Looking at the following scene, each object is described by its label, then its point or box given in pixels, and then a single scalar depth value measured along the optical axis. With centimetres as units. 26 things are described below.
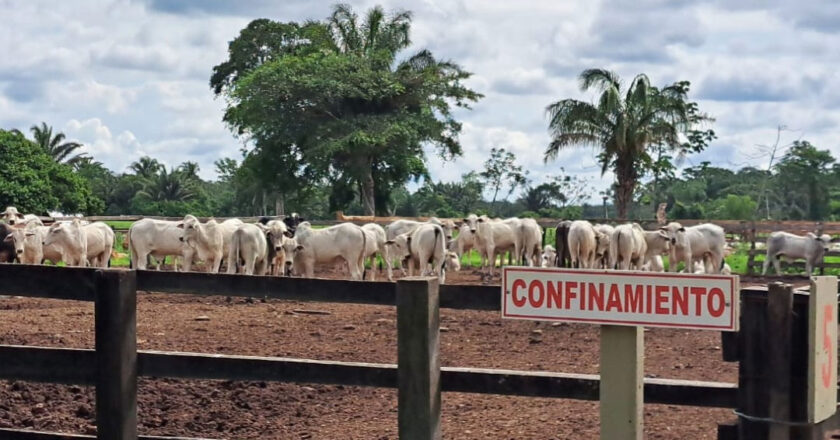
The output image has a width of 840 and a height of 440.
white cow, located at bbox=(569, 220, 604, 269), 2894
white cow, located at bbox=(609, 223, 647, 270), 2744
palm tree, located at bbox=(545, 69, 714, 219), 4225
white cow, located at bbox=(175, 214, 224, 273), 2556
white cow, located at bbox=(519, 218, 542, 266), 3028
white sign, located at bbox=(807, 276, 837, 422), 507
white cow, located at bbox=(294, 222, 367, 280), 2528
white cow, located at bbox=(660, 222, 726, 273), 2873
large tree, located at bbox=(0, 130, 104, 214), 5291
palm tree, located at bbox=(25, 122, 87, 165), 7888
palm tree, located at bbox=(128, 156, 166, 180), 9756
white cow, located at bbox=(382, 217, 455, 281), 3128
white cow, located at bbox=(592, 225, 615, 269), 3016
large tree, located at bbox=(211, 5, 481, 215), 5266
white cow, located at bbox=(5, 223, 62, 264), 2370
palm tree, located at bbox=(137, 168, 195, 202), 8788
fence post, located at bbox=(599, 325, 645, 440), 518
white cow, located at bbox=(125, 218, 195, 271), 2656
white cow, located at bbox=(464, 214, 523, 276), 3009
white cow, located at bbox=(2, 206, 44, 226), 2712
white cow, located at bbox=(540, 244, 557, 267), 3047
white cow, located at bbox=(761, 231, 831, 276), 3114
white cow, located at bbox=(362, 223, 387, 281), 2646
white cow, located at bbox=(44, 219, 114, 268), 2497
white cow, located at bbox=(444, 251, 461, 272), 3138
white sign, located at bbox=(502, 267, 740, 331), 487
